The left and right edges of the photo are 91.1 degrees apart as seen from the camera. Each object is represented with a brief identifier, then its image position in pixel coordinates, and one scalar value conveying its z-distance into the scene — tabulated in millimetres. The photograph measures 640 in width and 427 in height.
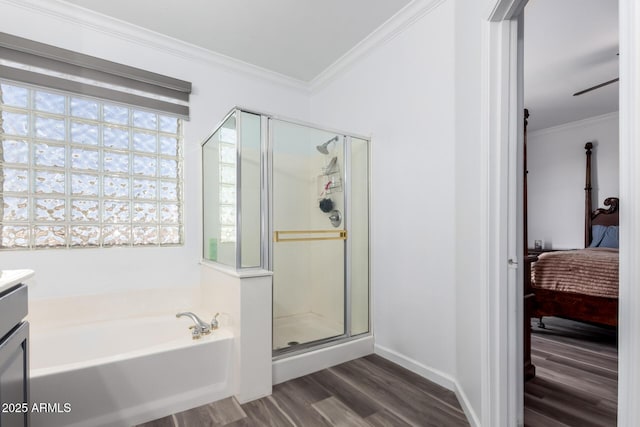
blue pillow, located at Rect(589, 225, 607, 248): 3674
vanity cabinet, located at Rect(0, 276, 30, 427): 913
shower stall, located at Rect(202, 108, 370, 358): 2057
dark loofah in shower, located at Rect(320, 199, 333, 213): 2521
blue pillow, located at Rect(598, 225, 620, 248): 3465
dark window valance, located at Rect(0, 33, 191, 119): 2074
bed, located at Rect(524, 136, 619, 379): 2402
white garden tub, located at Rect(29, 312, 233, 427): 1471
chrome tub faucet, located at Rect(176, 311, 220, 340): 1904
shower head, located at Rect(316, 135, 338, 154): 2492
